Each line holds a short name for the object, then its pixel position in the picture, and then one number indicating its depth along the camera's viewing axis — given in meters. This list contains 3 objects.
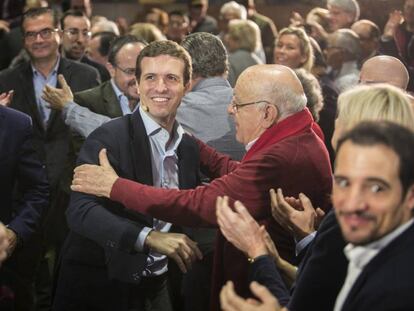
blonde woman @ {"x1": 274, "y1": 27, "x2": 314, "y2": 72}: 6.14
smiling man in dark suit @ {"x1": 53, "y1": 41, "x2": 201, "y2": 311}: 3.22
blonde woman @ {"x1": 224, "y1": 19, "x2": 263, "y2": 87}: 6.88
